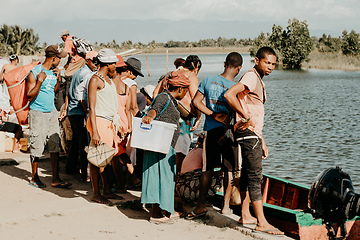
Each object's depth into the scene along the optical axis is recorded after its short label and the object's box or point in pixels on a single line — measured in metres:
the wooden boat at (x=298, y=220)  5.55
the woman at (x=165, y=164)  5.77
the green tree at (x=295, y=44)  69.06
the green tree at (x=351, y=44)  68.75
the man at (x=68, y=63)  8.56
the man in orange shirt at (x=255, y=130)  5.38
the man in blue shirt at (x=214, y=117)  5.91
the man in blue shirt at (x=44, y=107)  7.14
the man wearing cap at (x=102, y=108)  6.22
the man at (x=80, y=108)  7.21
